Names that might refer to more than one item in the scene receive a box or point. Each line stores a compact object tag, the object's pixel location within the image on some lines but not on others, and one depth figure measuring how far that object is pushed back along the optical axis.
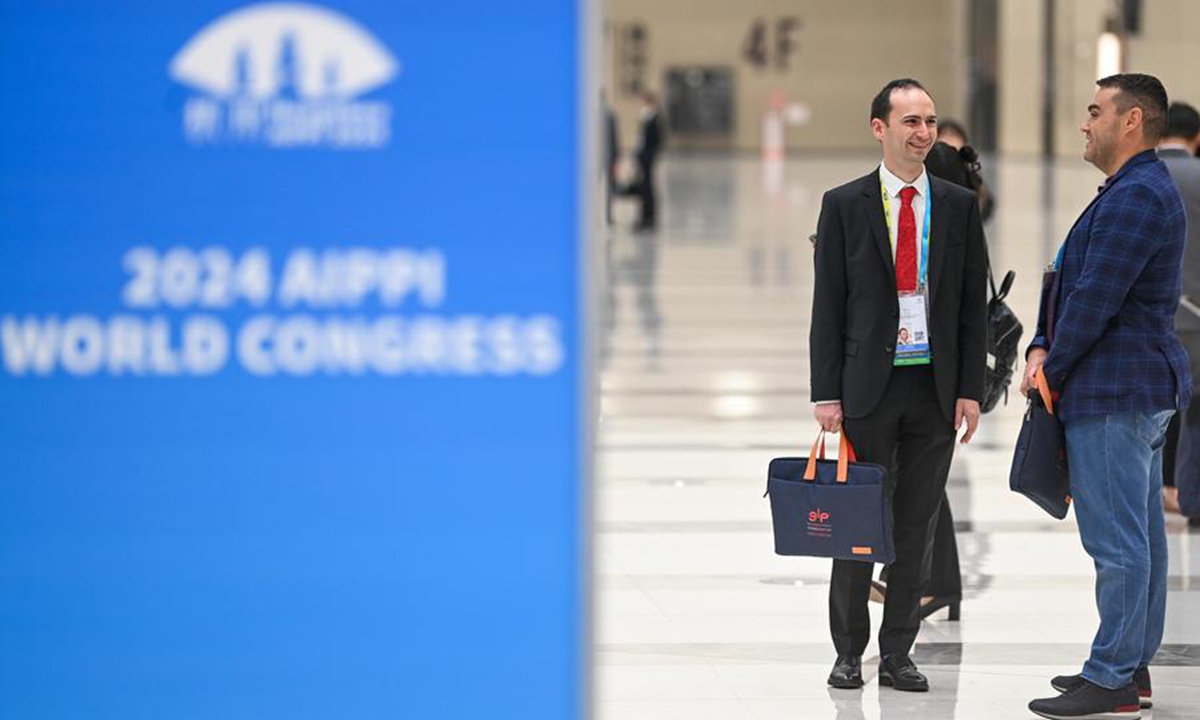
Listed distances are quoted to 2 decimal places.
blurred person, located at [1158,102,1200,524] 14.84
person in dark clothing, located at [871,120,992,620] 12.81
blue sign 4.66
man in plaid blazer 10.09
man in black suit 10.73
